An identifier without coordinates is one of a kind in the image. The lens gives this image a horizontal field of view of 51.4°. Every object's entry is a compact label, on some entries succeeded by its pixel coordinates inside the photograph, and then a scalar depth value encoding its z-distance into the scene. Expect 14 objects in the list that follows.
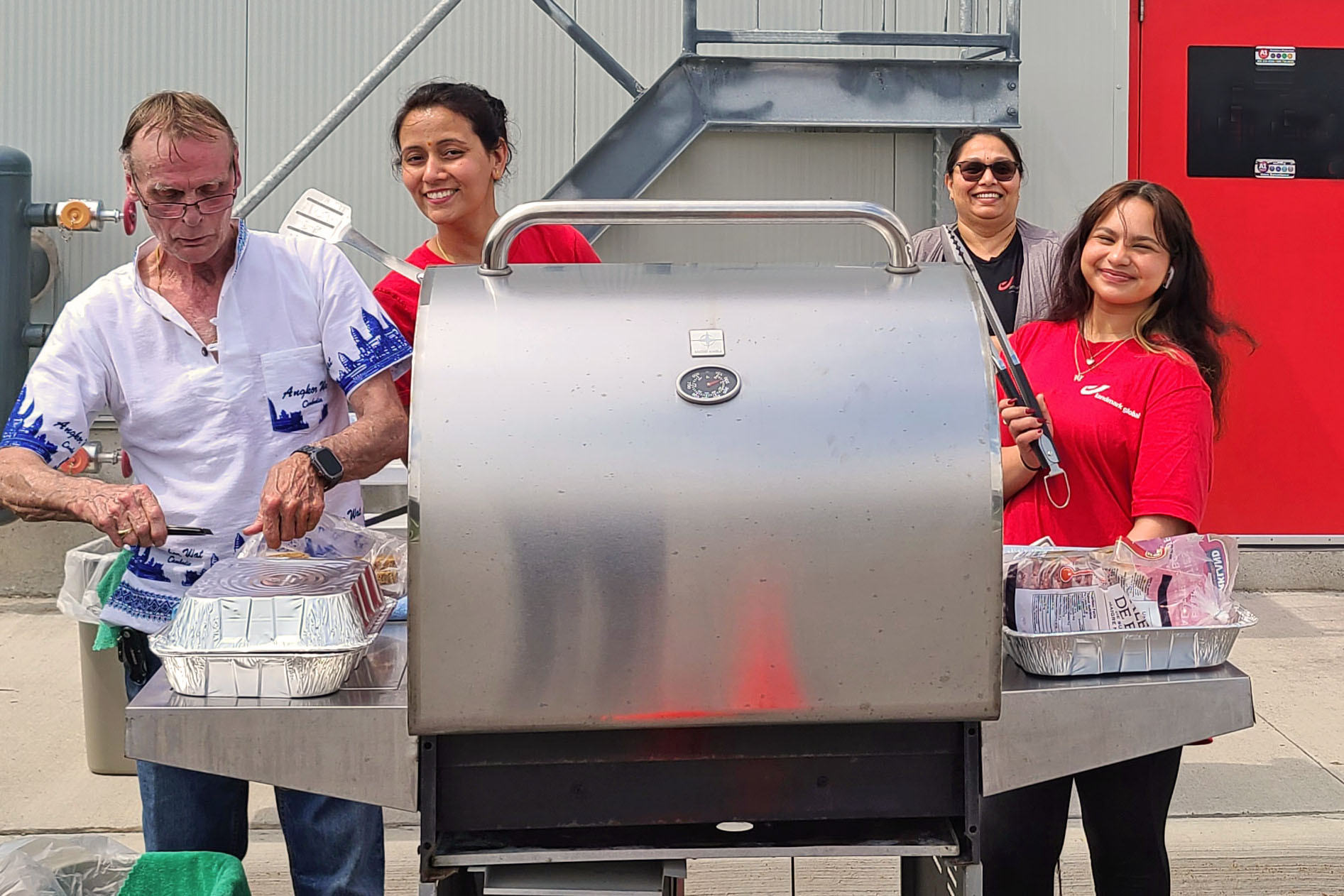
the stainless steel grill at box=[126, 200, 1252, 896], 1.51
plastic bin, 3.44
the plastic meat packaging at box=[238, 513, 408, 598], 2.02
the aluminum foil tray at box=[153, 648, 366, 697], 1.59
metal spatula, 2.52
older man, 1.95
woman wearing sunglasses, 3.12
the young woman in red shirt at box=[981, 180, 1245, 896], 2.15
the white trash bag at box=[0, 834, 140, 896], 2.12
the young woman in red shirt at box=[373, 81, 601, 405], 2.52
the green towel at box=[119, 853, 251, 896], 2.01
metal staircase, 5.21
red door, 5.62
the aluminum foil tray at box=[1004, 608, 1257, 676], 1.70
